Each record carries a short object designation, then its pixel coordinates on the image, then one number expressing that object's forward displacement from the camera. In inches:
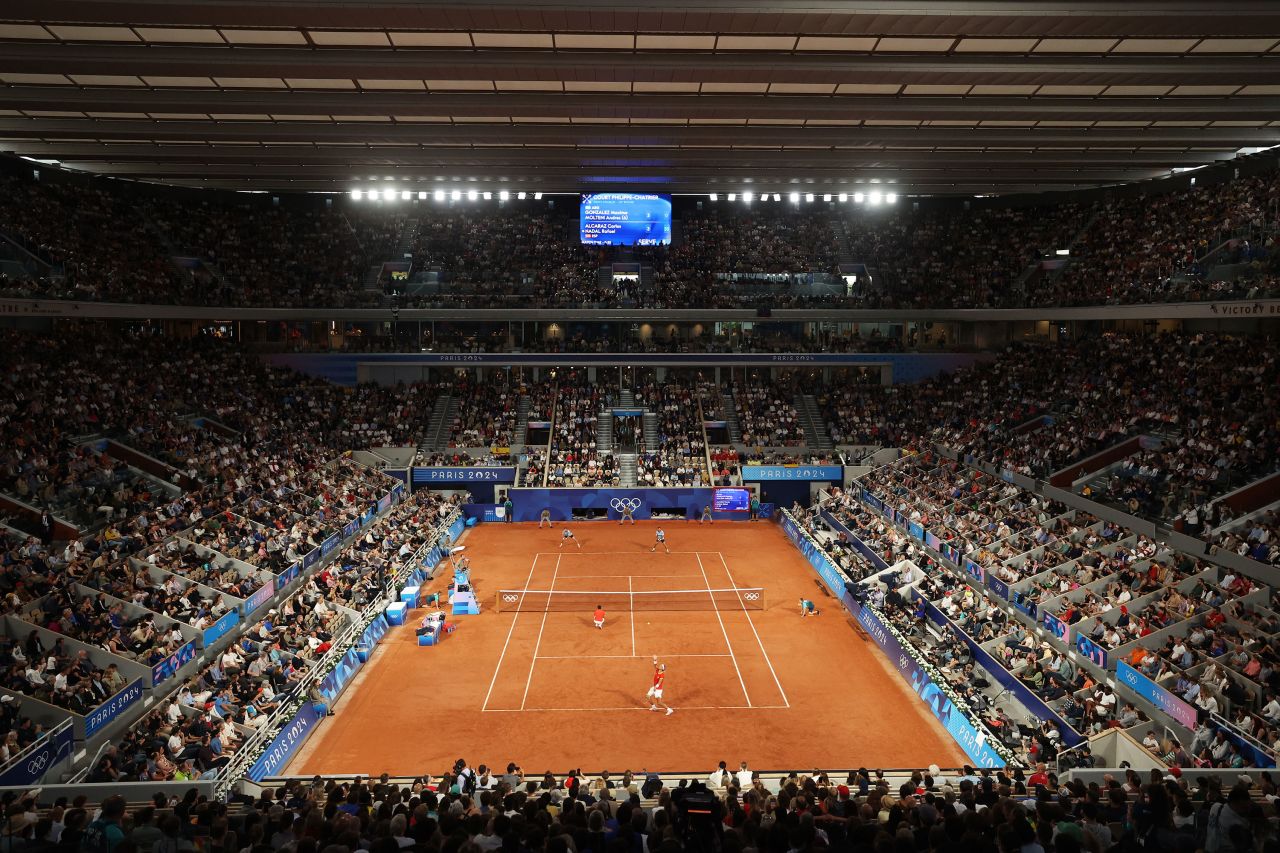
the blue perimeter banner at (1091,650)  837.2
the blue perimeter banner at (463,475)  1774.1
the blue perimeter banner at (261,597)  970.7
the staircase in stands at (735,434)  1935.3
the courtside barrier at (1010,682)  741.9
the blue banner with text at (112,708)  681.6
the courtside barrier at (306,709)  703.7
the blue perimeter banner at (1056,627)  904.3
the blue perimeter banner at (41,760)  585.3
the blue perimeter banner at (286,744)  711.7
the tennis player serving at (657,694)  887.7
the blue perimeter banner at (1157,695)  713.0
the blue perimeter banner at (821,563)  1266.0
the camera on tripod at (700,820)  341.1
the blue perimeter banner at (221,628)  876.0
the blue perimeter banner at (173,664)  780.6
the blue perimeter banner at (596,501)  1784.0
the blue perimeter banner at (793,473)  1809.8
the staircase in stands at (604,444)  1925.4
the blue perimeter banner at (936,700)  753.4
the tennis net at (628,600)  1225.4
